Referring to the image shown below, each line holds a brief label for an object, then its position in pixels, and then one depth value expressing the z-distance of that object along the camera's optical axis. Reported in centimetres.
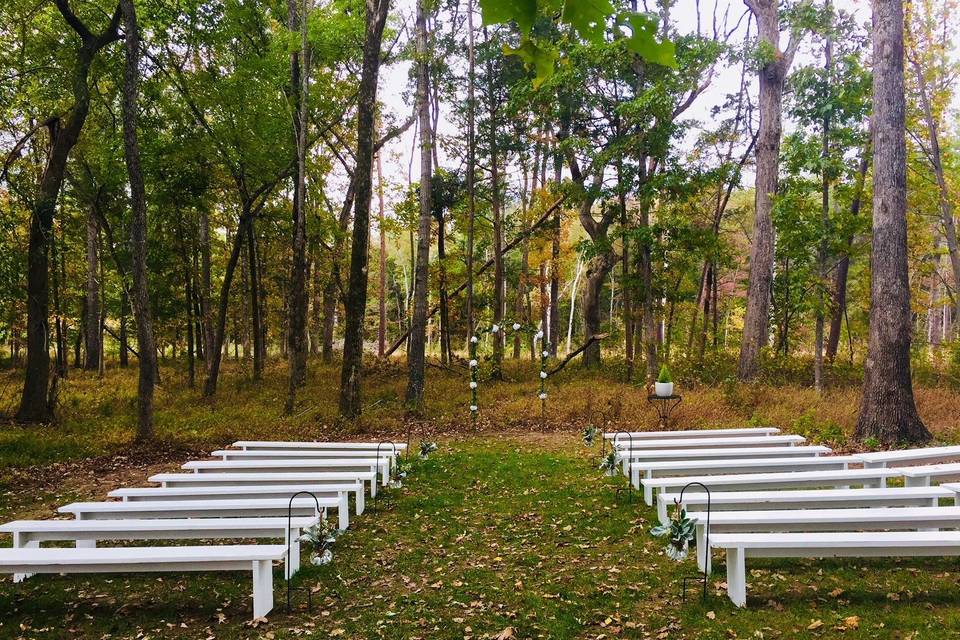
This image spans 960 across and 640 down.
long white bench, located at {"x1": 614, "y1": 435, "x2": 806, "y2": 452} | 826
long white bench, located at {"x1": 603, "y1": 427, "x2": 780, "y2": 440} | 904
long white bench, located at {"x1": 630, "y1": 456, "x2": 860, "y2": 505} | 677
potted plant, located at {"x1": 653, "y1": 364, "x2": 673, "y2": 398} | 1008
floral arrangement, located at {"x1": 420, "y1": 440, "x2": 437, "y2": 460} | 845
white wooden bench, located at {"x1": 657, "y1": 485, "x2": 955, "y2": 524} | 510
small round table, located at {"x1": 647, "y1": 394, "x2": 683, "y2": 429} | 1093
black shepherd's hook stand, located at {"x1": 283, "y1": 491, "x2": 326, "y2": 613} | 418
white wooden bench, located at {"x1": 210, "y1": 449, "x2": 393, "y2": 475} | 824
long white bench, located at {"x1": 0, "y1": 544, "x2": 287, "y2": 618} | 402
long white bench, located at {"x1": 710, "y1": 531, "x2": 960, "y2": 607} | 400
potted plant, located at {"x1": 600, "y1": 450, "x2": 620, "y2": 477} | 758
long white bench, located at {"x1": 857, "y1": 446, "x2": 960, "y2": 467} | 640
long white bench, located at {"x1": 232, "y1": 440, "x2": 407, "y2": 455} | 876
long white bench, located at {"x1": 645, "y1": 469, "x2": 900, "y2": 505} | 580
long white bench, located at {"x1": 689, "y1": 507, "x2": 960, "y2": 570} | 444
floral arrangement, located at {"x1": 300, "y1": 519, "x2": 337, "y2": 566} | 464
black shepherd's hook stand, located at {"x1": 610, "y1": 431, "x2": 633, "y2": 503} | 700
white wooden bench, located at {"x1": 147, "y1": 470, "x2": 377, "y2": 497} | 666
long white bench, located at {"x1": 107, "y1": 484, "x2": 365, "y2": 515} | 598
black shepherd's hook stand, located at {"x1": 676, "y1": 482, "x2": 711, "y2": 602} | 418
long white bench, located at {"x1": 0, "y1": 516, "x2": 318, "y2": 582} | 465
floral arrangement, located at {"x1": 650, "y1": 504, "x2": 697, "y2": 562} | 425
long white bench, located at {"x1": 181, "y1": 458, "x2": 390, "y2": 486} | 751
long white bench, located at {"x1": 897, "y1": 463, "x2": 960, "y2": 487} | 569
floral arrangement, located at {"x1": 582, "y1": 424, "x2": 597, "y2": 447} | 863
